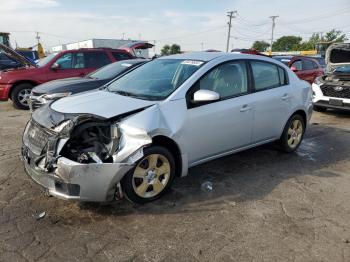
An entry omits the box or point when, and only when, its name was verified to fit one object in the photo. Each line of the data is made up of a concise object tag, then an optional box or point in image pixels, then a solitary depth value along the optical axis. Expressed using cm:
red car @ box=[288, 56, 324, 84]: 1192
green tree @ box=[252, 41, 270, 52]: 10306
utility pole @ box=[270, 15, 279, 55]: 7202
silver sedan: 328
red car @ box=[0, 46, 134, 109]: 932
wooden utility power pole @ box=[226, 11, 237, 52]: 6064
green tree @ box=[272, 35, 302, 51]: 10401
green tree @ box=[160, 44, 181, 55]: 7666
